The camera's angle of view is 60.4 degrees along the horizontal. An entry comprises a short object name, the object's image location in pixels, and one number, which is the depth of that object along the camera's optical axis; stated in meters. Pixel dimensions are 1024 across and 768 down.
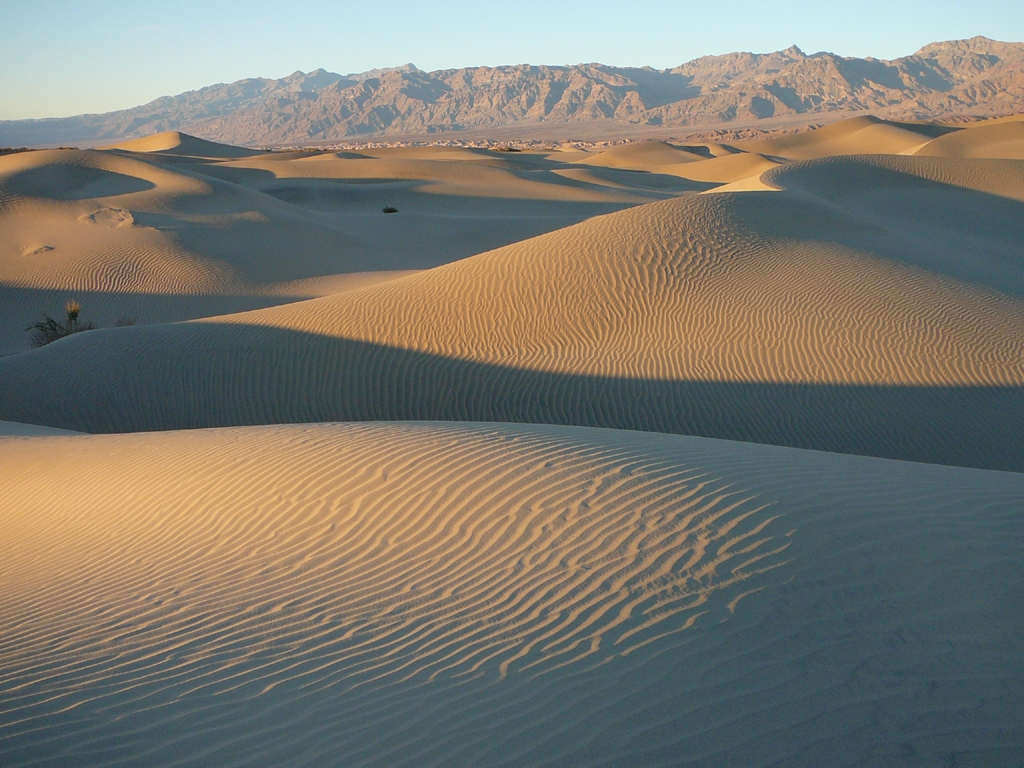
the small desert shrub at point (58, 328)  16.27
